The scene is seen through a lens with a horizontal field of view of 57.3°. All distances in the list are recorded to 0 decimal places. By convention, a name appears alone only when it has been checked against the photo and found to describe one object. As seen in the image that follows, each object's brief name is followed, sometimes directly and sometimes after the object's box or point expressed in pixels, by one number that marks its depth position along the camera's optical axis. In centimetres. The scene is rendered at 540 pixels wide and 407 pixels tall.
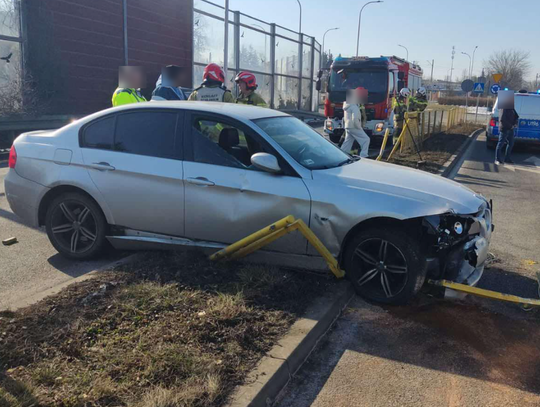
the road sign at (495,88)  2486
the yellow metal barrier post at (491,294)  398
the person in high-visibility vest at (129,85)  709
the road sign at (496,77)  2344
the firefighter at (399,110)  1595
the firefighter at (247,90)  758
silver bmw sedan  415
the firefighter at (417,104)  1777
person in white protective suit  1173
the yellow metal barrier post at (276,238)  409
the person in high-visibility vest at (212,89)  737
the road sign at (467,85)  2547
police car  1591
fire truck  1548
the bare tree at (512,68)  7500
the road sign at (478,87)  2673
